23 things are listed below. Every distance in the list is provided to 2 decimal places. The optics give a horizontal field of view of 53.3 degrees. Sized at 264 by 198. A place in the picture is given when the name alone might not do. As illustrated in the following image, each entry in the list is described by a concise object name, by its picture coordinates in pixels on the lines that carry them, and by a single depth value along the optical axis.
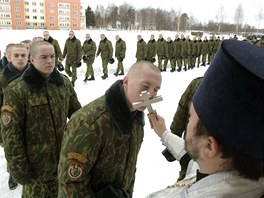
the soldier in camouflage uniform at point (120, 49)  11.38
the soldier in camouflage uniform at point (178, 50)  13.77
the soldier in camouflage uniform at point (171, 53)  13.65
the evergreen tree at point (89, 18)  56.06
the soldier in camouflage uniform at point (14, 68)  3.31
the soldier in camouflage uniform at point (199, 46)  15.52
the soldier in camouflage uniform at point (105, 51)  10.64
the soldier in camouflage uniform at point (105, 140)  1.56
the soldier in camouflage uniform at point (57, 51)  8.87
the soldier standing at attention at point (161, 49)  13.27
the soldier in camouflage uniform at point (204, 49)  16.16
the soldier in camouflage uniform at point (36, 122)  2.25
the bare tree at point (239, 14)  69.50
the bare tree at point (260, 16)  75.57
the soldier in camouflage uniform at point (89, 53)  10.04
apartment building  47.91
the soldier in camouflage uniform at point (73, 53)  9.30
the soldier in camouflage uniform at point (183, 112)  2.92
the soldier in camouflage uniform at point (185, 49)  14.07
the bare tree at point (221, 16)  74.19
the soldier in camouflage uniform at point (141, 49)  12.28
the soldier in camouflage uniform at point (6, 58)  4.01
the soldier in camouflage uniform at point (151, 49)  12.88
